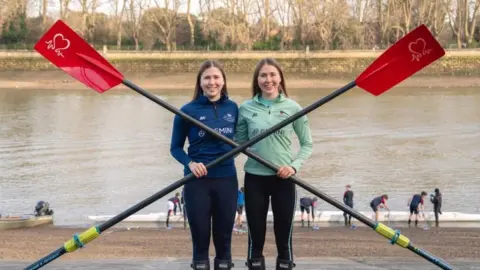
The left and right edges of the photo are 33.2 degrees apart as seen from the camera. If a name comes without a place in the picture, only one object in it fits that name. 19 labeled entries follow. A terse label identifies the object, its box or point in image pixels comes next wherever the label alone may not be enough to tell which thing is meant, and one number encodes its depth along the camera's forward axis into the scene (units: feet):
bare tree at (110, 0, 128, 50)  169.75
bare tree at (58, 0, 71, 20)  179.13
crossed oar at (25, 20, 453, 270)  14.51
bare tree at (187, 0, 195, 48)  172.11
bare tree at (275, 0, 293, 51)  173.47
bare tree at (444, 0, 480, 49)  171.63
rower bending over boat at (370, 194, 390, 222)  40.42
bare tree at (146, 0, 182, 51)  172.86
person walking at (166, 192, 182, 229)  39.94
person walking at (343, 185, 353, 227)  40.24
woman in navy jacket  14.42
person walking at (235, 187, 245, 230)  38.48
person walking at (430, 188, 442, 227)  40.06
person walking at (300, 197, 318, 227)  38.96
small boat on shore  40.34
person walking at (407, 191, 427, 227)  39.58
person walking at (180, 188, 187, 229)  40.06
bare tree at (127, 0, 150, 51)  176.35
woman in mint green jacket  14.69
